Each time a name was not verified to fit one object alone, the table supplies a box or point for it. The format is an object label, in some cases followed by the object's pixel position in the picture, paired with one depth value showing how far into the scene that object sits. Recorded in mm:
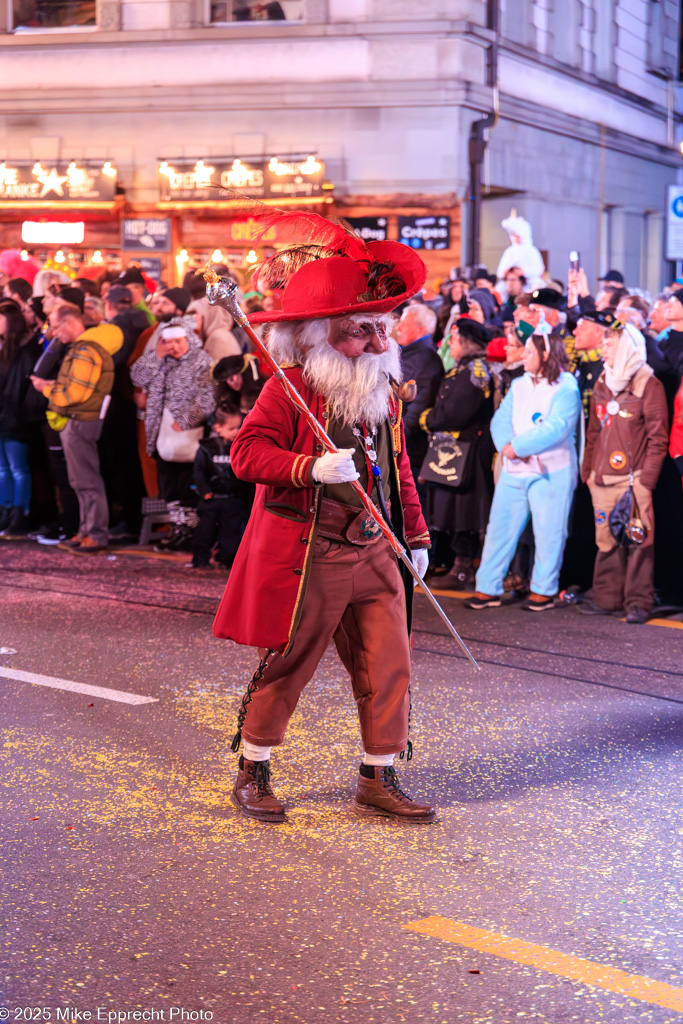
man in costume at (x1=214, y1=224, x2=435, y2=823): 5012
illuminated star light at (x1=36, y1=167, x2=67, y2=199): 22031
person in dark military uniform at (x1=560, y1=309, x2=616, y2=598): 9281
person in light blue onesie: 8938
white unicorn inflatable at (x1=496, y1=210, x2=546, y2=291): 16906
